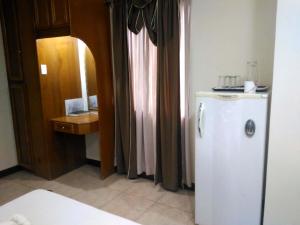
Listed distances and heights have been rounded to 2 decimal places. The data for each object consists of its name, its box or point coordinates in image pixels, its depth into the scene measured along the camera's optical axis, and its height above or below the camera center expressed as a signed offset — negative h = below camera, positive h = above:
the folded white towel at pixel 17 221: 1.24 -0.74
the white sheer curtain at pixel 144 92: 2.97 -0.26
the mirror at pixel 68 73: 3.21 +0.00
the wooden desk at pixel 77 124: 3.06 -0.65
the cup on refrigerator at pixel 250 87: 2.03 -0.14
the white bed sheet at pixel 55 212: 1.42 -0.85
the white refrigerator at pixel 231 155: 1.96 -0.70
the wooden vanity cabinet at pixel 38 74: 2.88 +0.03
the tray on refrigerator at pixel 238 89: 2.08 -0.17
